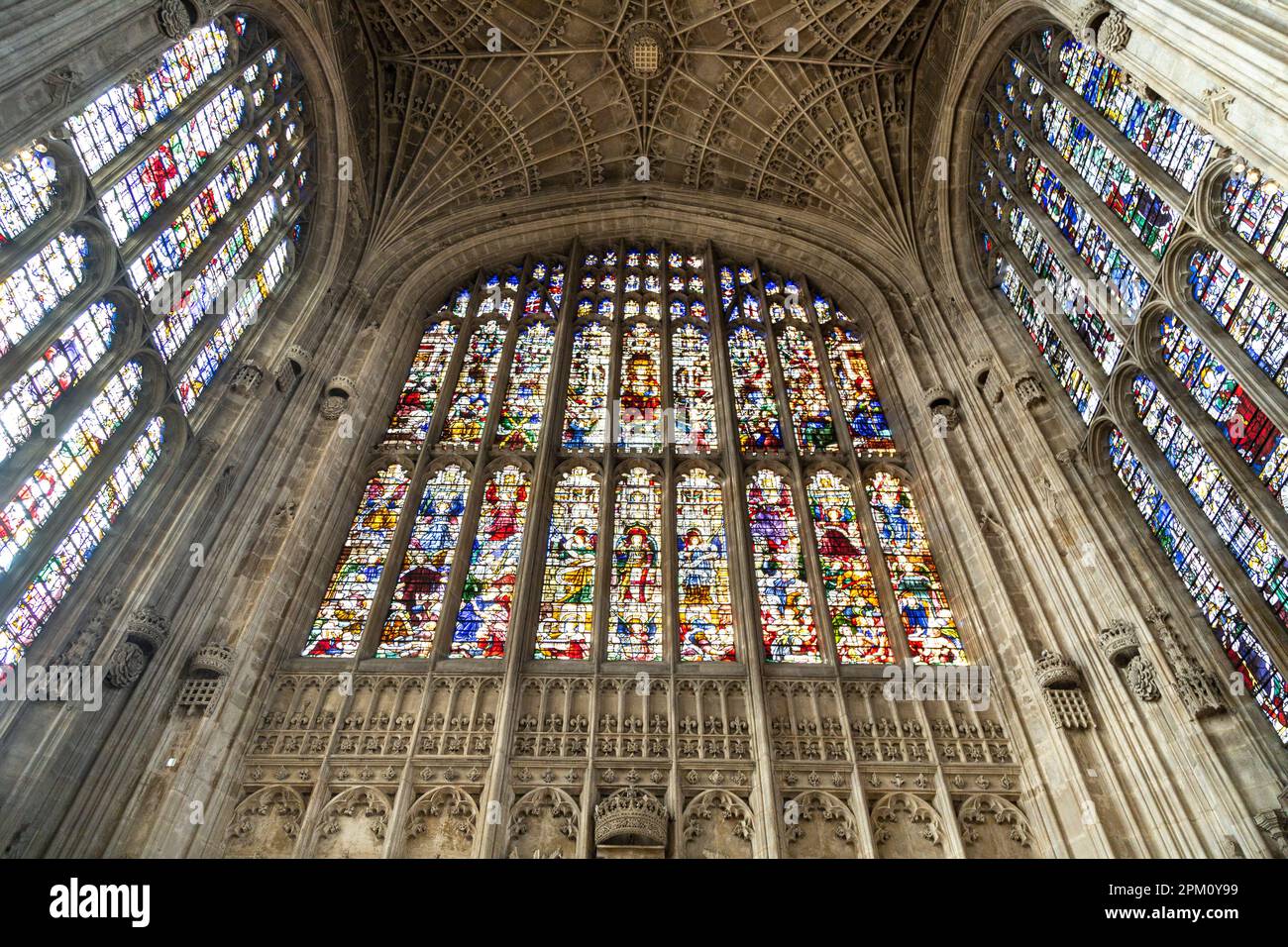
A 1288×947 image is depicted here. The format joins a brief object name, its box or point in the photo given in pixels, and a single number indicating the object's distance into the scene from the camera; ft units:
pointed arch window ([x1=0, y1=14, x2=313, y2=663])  33.14
